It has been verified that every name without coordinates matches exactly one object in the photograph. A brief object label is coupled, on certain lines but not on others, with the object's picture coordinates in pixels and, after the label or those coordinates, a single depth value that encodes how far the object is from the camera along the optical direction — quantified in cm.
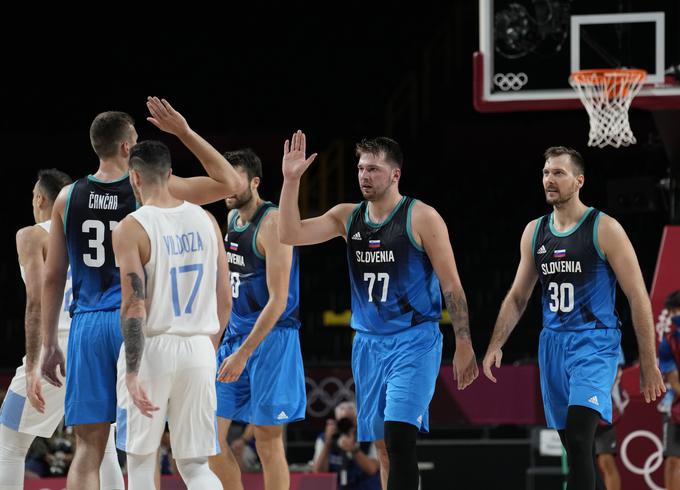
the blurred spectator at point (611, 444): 2191
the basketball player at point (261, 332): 1503
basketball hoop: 2028
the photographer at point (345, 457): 2019
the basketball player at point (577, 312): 1370
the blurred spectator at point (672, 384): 1981
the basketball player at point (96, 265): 1262
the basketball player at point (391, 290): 1348
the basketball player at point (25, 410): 1430
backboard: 2072
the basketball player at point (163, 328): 1146
